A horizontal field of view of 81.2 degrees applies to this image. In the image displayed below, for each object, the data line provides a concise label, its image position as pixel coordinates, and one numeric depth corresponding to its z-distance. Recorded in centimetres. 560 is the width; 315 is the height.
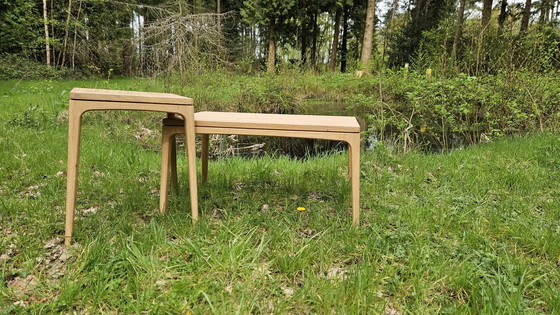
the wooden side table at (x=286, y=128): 166
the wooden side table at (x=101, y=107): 146
